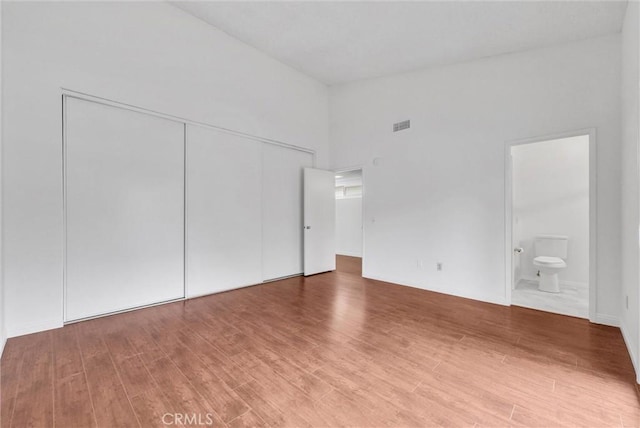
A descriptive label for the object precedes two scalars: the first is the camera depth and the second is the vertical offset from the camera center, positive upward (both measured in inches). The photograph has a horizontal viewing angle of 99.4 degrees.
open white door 205.3 -5.8
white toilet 161.9 -28.2
